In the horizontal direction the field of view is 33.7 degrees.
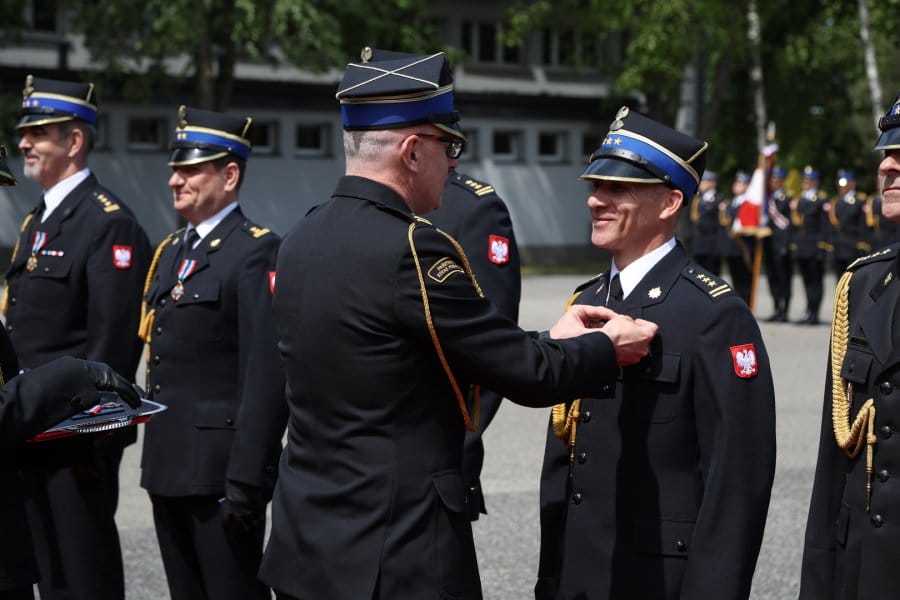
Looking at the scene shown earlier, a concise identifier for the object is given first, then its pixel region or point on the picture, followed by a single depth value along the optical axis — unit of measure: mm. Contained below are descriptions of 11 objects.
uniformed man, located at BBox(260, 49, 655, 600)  3432
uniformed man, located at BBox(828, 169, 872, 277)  22188
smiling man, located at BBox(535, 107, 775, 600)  3758
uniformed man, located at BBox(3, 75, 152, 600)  5941
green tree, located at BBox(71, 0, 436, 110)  28047
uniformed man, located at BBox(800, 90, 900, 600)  3775
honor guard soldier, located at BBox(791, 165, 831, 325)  21375
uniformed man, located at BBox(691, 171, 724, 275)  24719
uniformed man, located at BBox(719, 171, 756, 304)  22703
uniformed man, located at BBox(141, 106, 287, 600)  5289
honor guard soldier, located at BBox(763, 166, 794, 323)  21938
